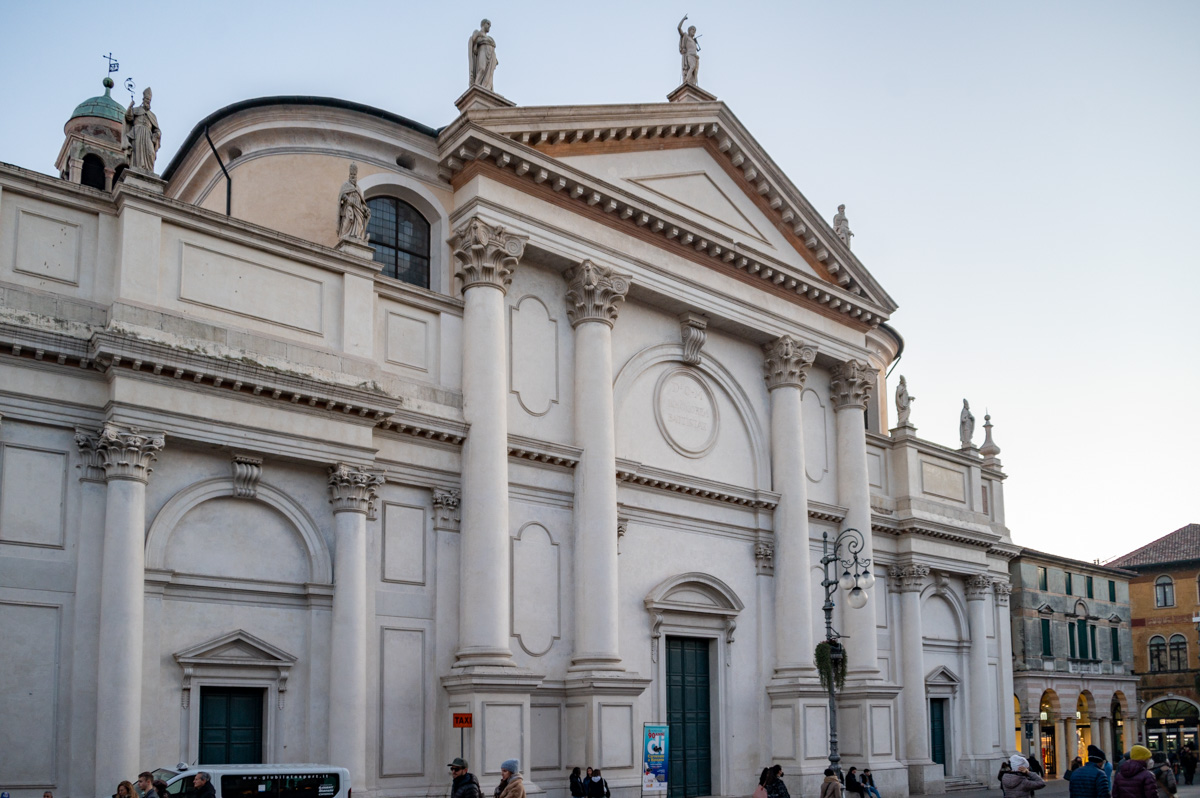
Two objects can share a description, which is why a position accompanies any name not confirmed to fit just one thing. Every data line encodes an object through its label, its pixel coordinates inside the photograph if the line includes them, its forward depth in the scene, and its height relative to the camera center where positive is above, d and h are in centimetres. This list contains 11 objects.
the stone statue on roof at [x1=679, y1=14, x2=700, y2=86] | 2950 +1399
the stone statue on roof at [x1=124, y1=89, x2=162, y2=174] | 1955 +799
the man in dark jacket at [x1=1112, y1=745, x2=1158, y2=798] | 1117 -156
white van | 1548 -213
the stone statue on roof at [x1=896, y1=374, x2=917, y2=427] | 3525 +633
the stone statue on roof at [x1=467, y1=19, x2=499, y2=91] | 2459 +1168
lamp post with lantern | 2169 +27
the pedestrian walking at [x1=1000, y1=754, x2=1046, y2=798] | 1288 -179
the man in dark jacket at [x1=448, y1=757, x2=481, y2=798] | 1312 -182
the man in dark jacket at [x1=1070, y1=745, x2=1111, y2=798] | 1163 -165
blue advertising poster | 2120 -251
